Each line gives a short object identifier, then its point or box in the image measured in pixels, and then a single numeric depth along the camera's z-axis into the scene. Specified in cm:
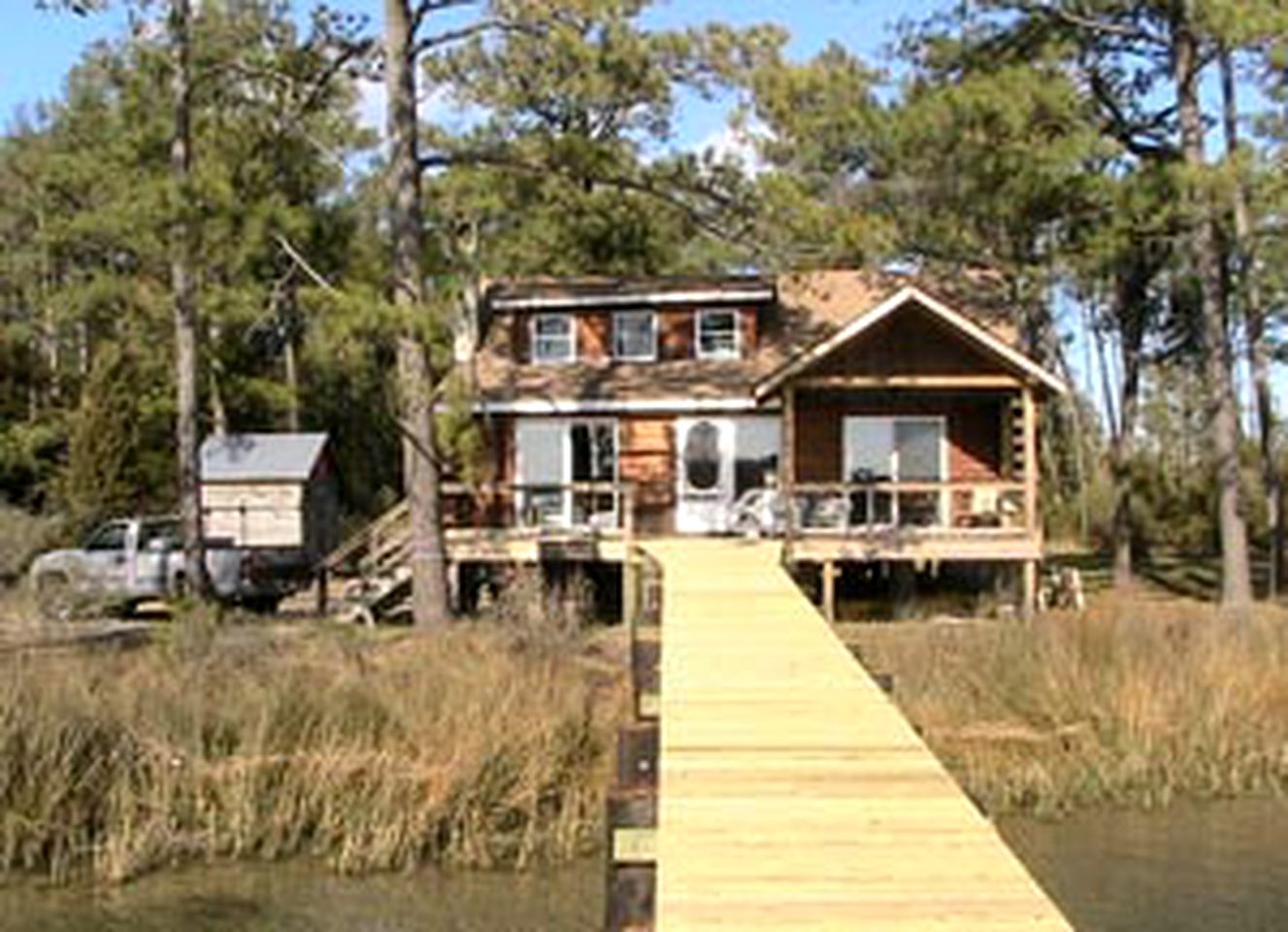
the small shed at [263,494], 3334
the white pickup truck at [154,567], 2542
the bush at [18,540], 2503
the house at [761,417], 2508
